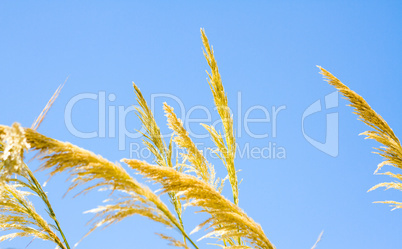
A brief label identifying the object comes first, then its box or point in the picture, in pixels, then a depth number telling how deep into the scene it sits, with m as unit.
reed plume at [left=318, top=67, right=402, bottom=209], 3.54
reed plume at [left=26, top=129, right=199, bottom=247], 1.92
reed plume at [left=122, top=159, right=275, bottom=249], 2.25
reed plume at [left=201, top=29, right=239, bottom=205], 3.77
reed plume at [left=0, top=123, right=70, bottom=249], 2.66
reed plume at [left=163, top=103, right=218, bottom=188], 3.86
